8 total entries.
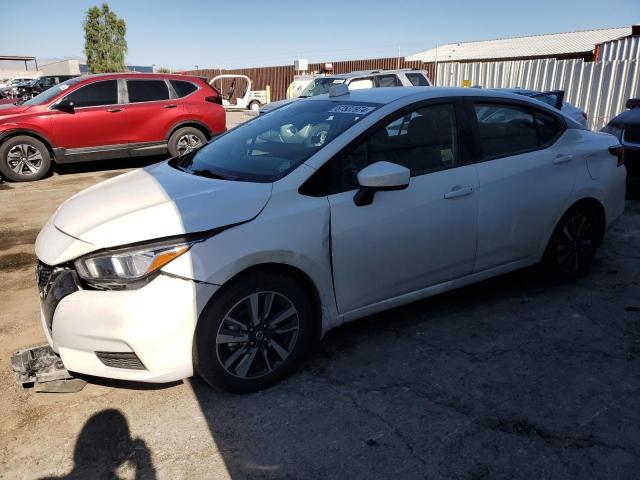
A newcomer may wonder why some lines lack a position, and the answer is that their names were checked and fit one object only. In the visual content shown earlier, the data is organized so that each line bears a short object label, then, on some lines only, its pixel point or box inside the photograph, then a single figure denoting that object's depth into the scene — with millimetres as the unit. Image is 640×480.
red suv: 8828
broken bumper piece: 2898
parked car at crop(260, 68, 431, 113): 11188
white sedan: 2590
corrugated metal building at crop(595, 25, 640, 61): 13619
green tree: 40500
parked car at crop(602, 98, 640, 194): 6766
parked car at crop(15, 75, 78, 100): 21719
